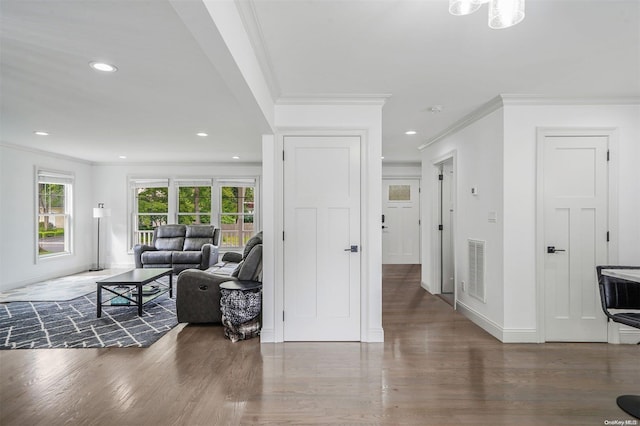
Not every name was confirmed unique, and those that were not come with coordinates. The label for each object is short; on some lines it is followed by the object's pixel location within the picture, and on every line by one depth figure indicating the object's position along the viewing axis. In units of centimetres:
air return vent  373
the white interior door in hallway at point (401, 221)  799
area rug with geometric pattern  328
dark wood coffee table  404
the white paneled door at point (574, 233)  324
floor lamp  711
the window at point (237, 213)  788
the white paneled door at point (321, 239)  331
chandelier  149
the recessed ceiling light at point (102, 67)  252
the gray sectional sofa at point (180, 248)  670
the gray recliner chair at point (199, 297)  373
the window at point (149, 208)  775
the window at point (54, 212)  622
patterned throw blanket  331
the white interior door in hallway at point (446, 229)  518
